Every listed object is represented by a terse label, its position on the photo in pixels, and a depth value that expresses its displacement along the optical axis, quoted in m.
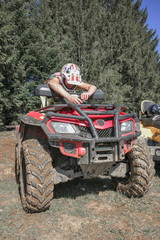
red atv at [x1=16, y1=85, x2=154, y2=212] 2.48
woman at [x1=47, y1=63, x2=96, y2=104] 3.31
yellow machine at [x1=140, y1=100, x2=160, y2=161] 4.29
